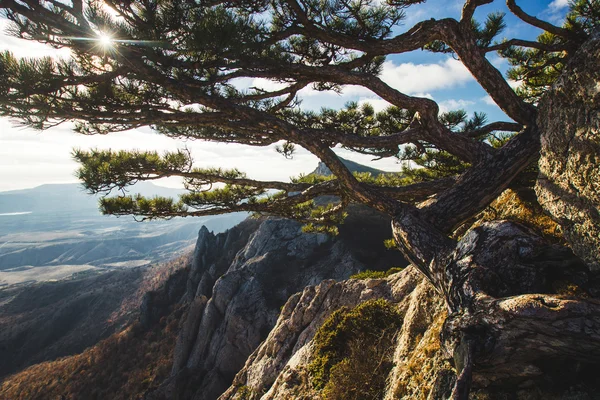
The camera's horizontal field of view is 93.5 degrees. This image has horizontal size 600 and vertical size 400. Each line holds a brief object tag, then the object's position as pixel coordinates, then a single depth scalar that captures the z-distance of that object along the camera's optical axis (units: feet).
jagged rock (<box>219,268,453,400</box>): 11.66
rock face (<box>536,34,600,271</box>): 7.17
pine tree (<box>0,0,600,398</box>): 10.45
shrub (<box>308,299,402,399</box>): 13.39
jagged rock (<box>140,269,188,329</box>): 115.44
